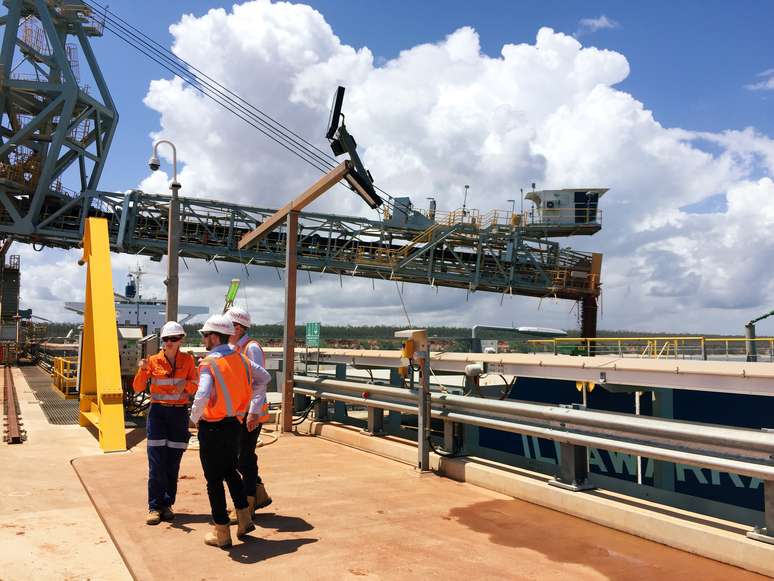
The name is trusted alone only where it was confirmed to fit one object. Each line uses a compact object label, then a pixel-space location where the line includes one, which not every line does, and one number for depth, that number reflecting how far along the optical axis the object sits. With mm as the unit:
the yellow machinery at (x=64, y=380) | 14508
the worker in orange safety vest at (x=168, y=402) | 5777
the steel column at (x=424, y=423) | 7226
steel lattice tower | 33031
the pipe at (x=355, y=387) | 7814
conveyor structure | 33344
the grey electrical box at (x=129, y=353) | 11477
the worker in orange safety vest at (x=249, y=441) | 5477
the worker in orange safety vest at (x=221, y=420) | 4715
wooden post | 10469
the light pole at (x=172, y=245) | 11164
